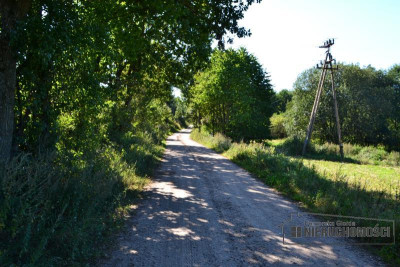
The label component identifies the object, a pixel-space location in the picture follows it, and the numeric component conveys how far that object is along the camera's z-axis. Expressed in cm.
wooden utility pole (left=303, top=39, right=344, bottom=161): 2175
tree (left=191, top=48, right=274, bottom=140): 2806
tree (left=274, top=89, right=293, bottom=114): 8986
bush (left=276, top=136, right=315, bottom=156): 2597
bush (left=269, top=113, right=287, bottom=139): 5406
